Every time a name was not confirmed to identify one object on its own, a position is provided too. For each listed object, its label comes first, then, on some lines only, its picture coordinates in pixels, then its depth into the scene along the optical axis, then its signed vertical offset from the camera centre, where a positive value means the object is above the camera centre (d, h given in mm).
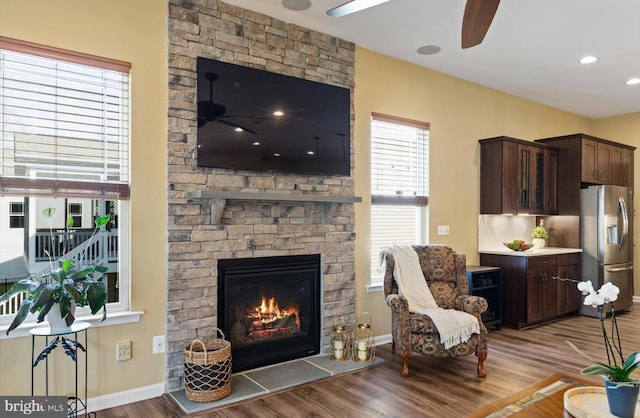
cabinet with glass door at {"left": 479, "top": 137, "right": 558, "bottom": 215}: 5383 +463
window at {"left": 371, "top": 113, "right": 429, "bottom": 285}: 4607 +325
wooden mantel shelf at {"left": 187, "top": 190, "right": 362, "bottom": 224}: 3209 +117
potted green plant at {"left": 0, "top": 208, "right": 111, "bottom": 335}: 2398 -443
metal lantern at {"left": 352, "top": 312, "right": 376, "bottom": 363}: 3848 -1164
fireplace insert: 3539 -800
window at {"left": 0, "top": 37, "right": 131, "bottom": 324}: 2762 +411
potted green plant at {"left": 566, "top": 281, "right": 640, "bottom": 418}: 1812 -678
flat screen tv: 3369 +748
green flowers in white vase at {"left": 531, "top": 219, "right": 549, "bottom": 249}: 5877 -311
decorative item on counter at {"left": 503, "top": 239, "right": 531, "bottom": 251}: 5457 -398
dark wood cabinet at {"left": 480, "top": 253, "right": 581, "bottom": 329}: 5090 -879
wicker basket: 2988 -1090
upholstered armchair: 3529 -777
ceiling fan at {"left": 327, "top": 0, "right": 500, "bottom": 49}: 2301 +1057
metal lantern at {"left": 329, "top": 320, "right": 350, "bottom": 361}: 3881 -1147
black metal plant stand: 2498 -802
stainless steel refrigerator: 5816 -340
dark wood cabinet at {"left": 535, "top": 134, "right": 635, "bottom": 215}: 5922 +660
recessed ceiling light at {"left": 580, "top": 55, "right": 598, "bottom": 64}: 4598 +1606
